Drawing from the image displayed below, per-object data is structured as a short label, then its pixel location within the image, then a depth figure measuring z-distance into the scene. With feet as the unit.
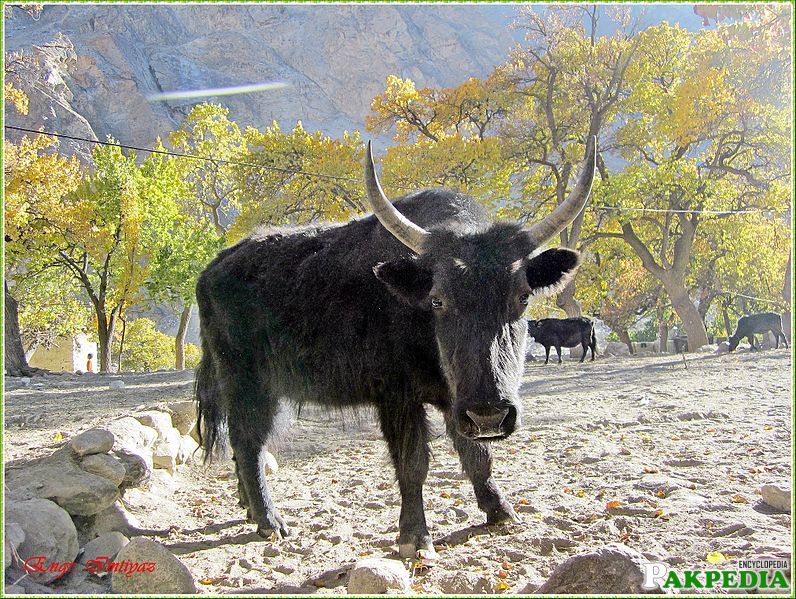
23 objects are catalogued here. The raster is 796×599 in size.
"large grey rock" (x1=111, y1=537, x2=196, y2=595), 8.10
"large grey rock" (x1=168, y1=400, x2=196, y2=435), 19.63
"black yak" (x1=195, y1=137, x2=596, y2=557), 9.55
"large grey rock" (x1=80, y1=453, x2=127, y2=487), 11.81
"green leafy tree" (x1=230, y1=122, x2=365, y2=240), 58.54
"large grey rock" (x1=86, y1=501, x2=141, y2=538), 11.22
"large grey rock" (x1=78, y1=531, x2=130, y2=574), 9.23
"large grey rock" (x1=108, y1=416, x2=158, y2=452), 14.02
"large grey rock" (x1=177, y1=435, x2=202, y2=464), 17.85
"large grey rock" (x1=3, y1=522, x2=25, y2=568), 7.98
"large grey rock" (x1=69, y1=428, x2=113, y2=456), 12.00
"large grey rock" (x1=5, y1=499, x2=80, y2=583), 8.69
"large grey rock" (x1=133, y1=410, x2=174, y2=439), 16.96
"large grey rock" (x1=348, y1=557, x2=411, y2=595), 7.65
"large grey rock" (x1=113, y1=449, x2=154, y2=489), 12.90
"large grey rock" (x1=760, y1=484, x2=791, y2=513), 10.07
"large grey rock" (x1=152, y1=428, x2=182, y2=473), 16.06
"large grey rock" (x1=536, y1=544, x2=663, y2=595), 6.97
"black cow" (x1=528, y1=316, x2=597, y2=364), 64.59
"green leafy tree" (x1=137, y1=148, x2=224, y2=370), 69.77
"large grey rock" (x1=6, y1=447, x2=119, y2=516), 10.69
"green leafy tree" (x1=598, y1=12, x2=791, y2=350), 52.85
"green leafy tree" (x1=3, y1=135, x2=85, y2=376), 44.26
